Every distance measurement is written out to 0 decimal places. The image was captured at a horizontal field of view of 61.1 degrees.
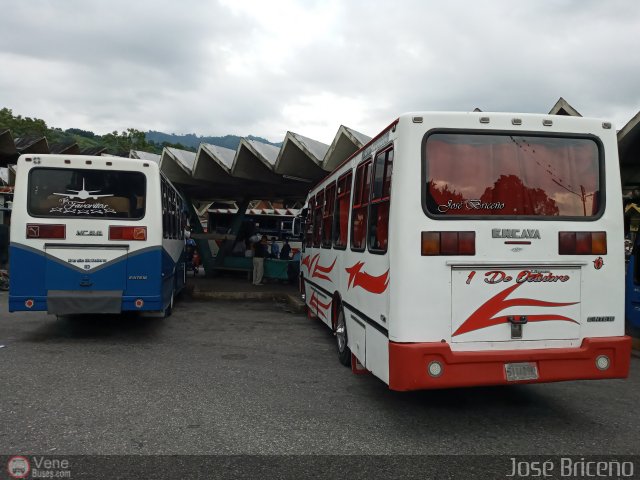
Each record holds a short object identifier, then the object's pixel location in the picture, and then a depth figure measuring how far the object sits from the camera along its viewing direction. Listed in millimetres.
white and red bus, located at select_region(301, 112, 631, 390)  4629
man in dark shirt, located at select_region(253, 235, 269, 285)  18562
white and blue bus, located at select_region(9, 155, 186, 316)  8102
